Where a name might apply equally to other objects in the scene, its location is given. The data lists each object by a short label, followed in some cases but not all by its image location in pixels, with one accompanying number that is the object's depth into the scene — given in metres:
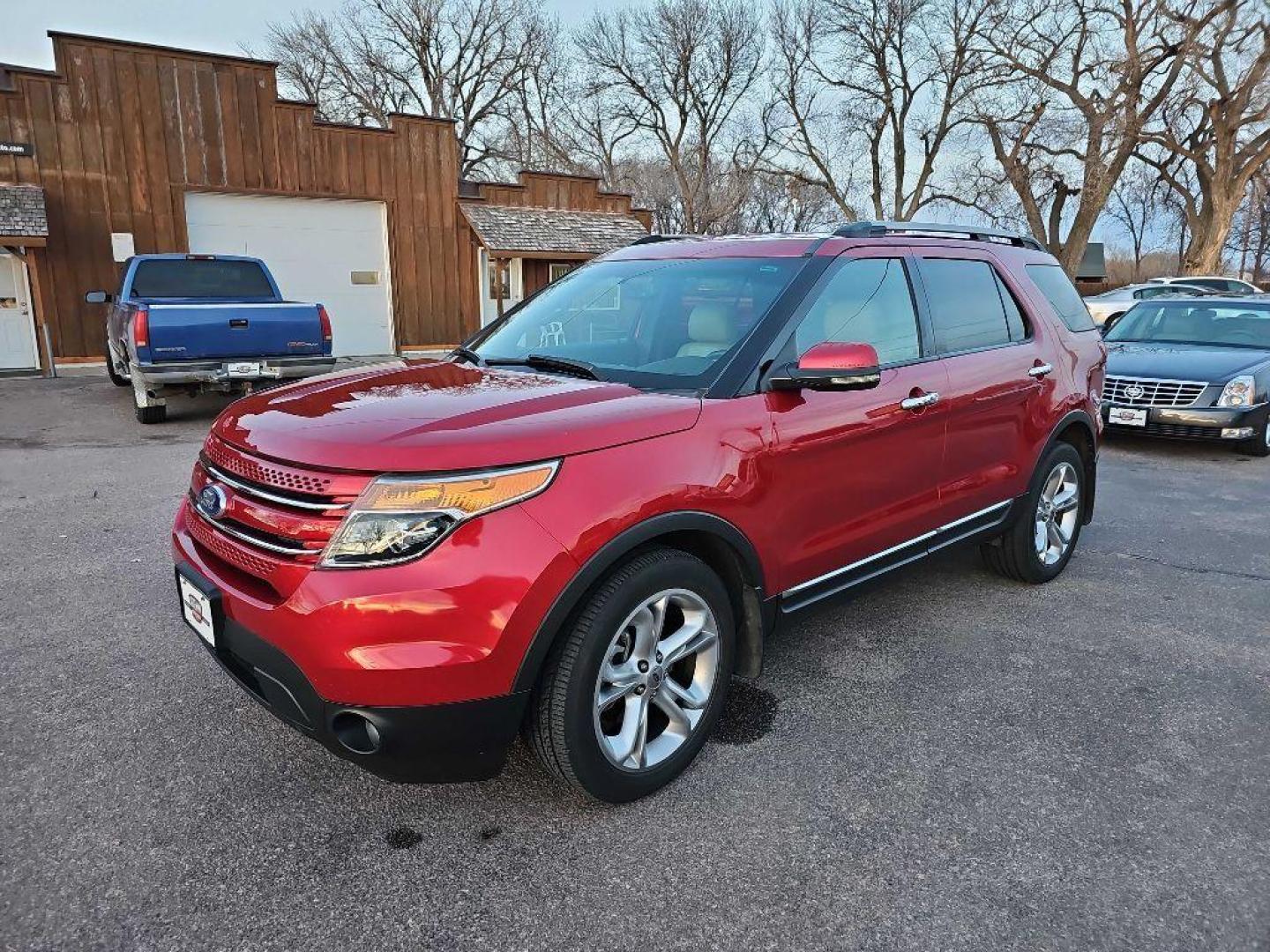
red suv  2.13
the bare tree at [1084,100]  27.78
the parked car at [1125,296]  18.94
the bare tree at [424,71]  38.31
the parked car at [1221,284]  21.09
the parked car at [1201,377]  8.09
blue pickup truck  8.91
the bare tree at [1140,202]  38.59
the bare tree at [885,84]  33.19
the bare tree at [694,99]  38.16
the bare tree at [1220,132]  26.98
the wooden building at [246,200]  14.32
